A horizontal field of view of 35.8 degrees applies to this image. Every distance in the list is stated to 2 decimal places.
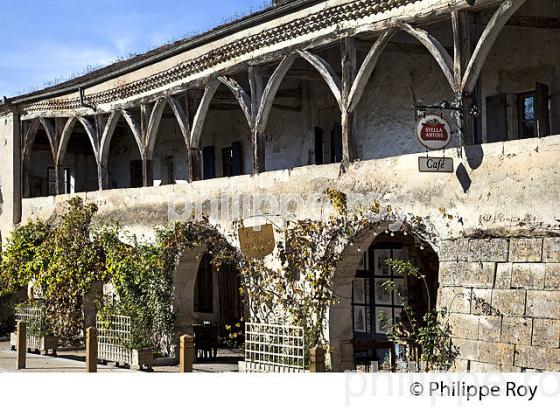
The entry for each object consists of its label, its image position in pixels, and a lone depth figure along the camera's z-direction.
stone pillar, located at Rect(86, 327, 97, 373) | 15.34
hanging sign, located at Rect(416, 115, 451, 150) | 11.64
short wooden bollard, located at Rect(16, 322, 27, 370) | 17.27
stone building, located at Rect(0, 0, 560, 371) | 11.03
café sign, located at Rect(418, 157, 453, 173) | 11.77
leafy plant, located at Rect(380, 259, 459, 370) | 11.72
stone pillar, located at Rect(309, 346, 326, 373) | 11.31
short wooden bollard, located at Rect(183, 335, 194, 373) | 13.09
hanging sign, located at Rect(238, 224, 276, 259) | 15.15
